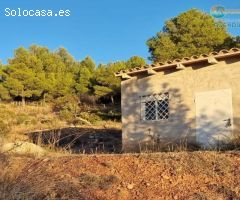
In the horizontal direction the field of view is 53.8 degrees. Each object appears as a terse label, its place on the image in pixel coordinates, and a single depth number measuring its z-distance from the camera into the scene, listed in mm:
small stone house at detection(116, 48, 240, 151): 6945
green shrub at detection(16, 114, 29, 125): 18156
